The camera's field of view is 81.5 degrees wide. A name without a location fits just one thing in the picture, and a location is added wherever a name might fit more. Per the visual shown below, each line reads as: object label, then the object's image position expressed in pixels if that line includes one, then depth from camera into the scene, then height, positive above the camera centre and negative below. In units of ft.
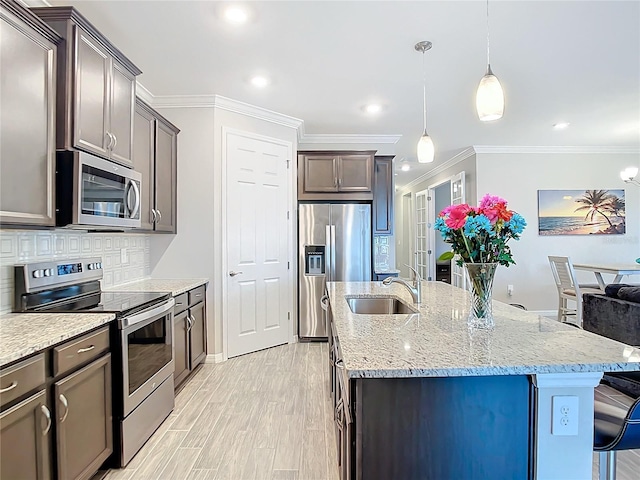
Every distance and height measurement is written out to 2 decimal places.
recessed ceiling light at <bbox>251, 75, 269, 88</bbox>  10.57 +4.63
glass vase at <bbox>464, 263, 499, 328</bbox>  5.14 -0.74
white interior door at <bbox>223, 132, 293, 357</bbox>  12.45 -0.10
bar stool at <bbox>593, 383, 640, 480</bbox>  3.94 -2.09
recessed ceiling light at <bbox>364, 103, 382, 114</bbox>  12.74 +4.64
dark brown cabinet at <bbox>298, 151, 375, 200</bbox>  15.07 +2.57
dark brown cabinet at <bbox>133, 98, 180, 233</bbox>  9.38 +2.07
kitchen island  3.87 -1.84
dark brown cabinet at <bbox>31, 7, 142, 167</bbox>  6.08 +2.72
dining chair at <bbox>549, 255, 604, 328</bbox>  15.40 -2.07
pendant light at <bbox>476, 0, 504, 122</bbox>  5.82 +2.26
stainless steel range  6.42 -1.73
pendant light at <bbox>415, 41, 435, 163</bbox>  8.70 +2.22
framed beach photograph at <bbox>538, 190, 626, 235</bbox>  18.89 +1.44
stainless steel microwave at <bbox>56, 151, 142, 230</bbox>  6.09 +0.88
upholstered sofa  9.82 -2.09
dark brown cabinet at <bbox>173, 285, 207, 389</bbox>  9.43 -2.56
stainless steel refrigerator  14.62 -0.54
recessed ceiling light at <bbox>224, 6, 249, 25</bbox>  7.38 +4.59
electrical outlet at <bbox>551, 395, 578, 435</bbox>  3.94 -1.85
